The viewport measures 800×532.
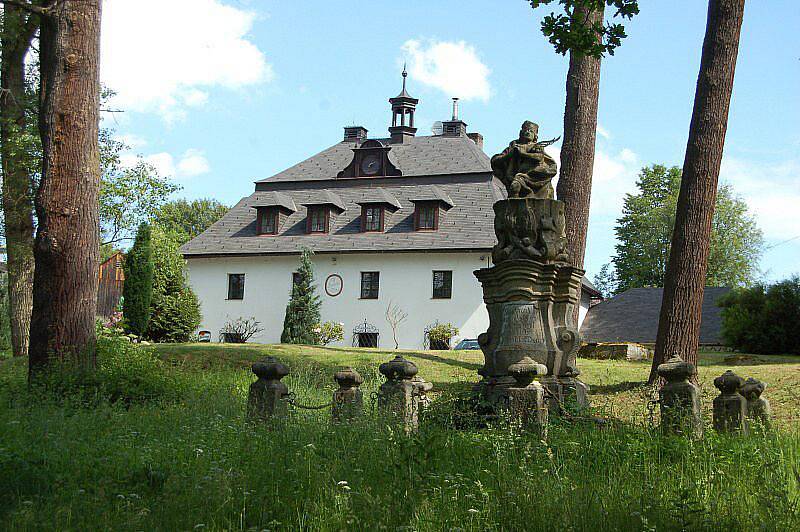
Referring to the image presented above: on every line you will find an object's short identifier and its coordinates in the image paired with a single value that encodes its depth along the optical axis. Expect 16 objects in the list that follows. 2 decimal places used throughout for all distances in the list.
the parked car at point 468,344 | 32.72
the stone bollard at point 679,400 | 7.79
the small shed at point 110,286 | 44.59
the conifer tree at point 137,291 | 28.67
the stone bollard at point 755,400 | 8.94
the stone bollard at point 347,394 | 8.91
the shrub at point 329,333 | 35.16
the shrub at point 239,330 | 37.91
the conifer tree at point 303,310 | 34.84
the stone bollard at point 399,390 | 8.77
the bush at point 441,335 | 34.41
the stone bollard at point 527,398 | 7.81
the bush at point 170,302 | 30.30
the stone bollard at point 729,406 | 8.45
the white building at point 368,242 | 35.59
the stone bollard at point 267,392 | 8.96
